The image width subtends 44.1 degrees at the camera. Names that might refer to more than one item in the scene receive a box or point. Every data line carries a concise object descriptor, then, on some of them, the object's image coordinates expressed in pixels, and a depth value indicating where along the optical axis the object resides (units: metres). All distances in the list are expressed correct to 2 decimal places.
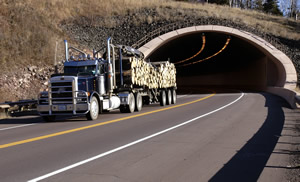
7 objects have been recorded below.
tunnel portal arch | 38.47
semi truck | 15.84
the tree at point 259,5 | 115.28
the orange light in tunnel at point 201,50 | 46.76
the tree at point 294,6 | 107.94
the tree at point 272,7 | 106.06
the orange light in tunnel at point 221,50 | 46.77
